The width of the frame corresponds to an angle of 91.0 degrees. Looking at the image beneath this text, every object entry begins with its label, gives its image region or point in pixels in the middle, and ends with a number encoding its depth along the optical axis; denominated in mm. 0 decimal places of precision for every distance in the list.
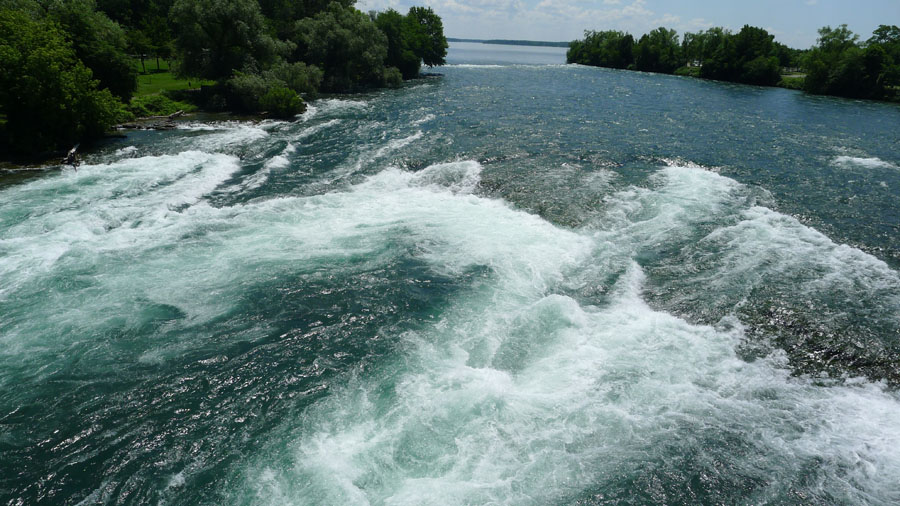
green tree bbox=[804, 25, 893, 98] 72938
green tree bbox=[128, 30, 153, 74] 61000
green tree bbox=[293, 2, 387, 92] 60625
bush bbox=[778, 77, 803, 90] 86500
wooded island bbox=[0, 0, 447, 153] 27766
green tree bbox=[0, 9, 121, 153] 26859
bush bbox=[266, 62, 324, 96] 50306
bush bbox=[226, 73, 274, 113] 44031
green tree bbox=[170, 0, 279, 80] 46469
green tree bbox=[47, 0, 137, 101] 35562
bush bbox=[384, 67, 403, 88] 67200
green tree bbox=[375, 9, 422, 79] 77062
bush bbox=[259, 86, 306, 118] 43250
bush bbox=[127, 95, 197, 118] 40656
